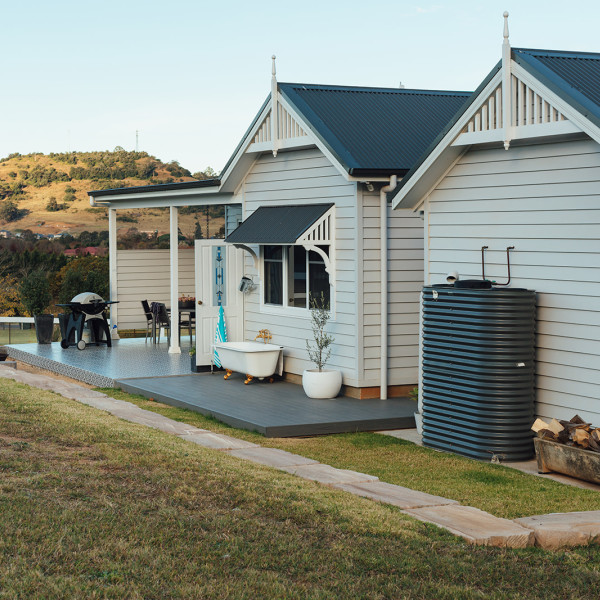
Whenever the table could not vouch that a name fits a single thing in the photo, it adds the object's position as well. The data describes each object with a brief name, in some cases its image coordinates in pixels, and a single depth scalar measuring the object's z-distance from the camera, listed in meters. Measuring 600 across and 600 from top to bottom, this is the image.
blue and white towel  14.15
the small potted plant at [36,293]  19.37
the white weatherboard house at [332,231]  11.78
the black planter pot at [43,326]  17.94
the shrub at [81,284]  19.64
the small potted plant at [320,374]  11.75
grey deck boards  10.38
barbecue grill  17.23
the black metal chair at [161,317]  17.83
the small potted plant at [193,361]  14.31
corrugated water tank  8.69
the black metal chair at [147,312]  18.45
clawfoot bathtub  12.97
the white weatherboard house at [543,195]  8.33
